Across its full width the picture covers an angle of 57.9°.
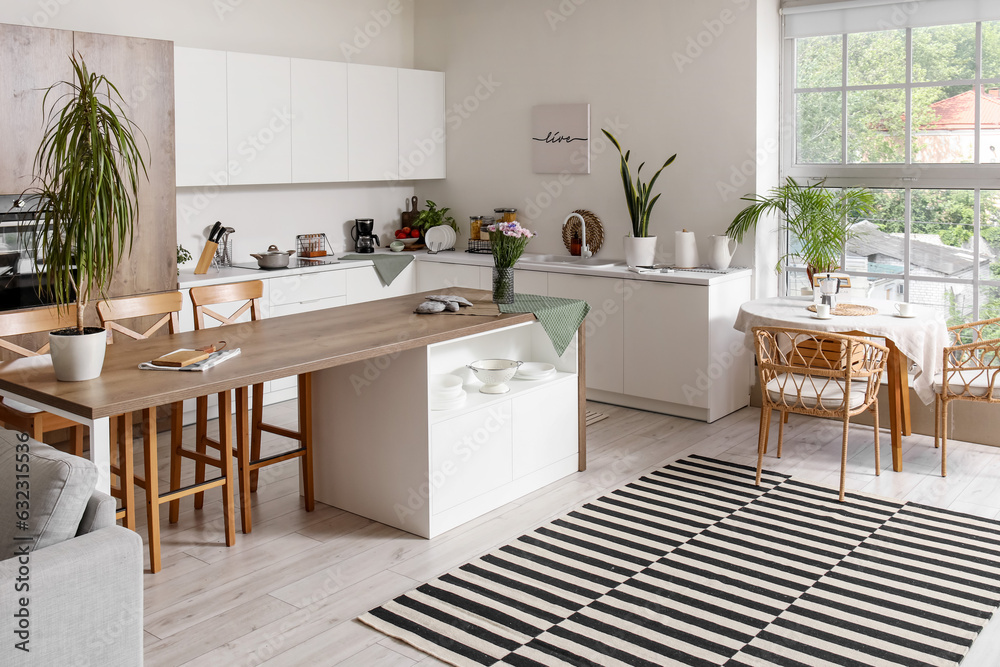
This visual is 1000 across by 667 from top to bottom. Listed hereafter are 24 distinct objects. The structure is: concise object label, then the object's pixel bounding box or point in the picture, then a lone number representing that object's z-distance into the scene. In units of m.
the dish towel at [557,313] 4.22
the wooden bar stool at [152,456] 3.37
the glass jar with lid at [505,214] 6.44
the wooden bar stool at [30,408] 3.50
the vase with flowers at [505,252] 4.18
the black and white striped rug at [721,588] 2.87
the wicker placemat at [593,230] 6.29
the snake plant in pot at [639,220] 5.73
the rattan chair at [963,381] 4.29
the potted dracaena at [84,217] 2.94
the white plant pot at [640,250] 5.73
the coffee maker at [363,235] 6.78
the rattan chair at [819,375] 4.14
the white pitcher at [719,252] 5.54
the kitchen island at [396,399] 3.26
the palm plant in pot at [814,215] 5.25
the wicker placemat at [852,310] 4.66
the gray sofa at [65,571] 2.05
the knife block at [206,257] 5.53
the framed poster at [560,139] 6.25
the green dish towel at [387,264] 6.43
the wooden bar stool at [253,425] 3.82
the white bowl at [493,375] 4.04
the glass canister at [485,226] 6.75
